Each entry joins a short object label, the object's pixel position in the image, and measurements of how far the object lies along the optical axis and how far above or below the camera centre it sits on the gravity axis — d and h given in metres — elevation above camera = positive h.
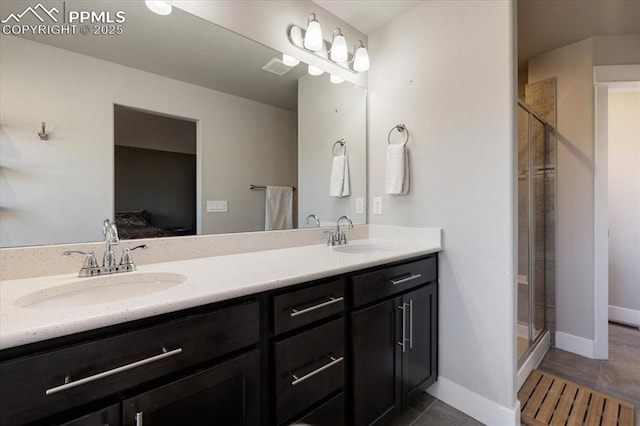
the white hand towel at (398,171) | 1.88 +0.28
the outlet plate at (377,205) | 2.12 +0.07
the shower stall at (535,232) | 1.97 -0.14
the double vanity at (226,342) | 0.65 -0.37
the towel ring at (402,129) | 1.93 +0.57
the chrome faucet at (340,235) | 1.92 -0.14
